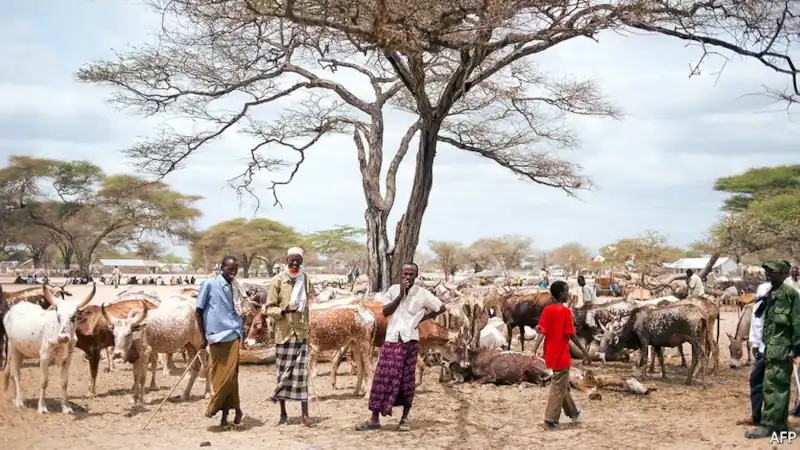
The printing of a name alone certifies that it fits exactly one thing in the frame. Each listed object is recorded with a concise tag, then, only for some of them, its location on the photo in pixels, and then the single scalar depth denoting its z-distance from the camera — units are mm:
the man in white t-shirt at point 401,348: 7883
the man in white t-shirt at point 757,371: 7759
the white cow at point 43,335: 8750
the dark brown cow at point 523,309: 14375
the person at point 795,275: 11531
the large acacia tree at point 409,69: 7906
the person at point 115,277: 45534
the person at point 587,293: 16416
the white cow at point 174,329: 9625
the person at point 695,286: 16109
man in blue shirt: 7926
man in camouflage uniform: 7191
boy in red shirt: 7854
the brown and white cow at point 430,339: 10789
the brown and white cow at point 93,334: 10047
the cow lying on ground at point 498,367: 11086
